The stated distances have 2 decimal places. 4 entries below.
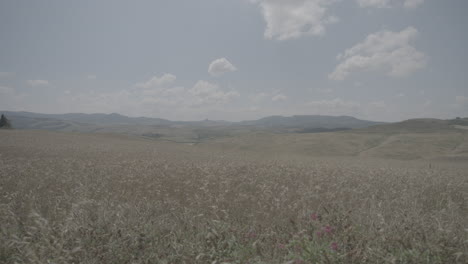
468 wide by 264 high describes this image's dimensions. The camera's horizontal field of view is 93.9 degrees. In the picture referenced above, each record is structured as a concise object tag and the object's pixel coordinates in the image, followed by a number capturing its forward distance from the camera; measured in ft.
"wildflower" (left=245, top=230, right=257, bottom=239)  12.23
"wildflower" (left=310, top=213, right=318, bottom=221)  13.12
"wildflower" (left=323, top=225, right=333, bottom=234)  11.38
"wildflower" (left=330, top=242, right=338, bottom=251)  9.97
